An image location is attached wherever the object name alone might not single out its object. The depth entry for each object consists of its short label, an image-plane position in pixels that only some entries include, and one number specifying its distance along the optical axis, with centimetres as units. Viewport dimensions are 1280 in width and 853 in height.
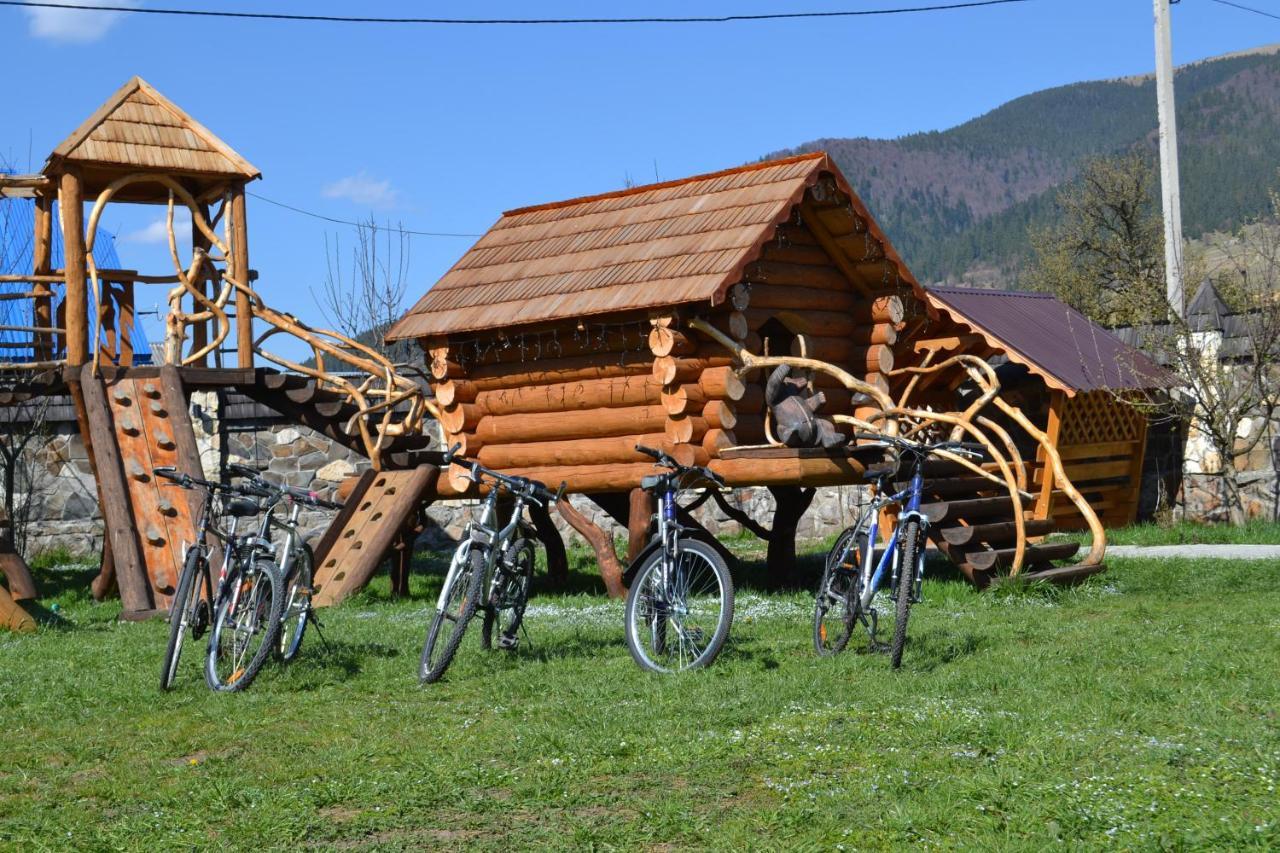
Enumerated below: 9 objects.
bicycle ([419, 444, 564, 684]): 794
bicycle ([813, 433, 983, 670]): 798
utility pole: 1923
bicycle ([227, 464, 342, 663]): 794
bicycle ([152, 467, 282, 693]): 771
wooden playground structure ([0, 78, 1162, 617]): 1230
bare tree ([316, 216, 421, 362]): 2977
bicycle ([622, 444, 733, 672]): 792
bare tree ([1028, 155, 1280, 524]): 1694
